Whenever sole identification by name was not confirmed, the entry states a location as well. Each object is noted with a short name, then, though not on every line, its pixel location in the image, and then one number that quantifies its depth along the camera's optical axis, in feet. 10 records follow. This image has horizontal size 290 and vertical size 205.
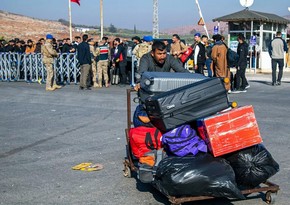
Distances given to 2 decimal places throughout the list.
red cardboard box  15.72
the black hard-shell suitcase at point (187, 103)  16.21
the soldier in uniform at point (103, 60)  54.95
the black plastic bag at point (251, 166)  16.22
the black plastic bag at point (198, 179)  15.06
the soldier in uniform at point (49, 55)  51.16
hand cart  15.19
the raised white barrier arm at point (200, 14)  88.02
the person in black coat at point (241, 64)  48.08
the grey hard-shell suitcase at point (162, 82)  17.80
